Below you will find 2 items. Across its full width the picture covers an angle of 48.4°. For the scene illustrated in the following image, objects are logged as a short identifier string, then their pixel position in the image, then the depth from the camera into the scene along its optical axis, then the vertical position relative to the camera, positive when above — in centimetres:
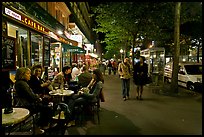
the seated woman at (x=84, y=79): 790 -51
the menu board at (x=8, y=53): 630 +32
